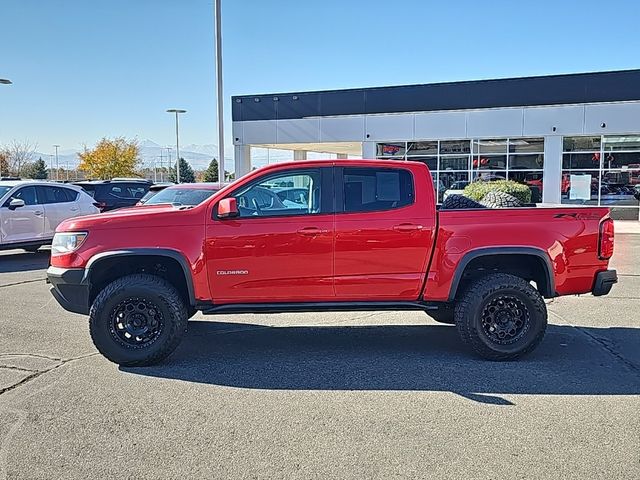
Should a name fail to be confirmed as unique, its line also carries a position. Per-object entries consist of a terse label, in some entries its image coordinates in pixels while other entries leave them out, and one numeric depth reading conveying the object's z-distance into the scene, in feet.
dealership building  74.38
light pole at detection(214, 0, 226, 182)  51.21
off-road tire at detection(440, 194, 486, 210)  21.24
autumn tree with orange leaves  150.41
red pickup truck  18.12
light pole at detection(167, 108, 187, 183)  151.80
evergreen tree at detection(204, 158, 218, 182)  170.71
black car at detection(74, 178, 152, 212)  55.77
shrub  57.72
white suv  40.52
